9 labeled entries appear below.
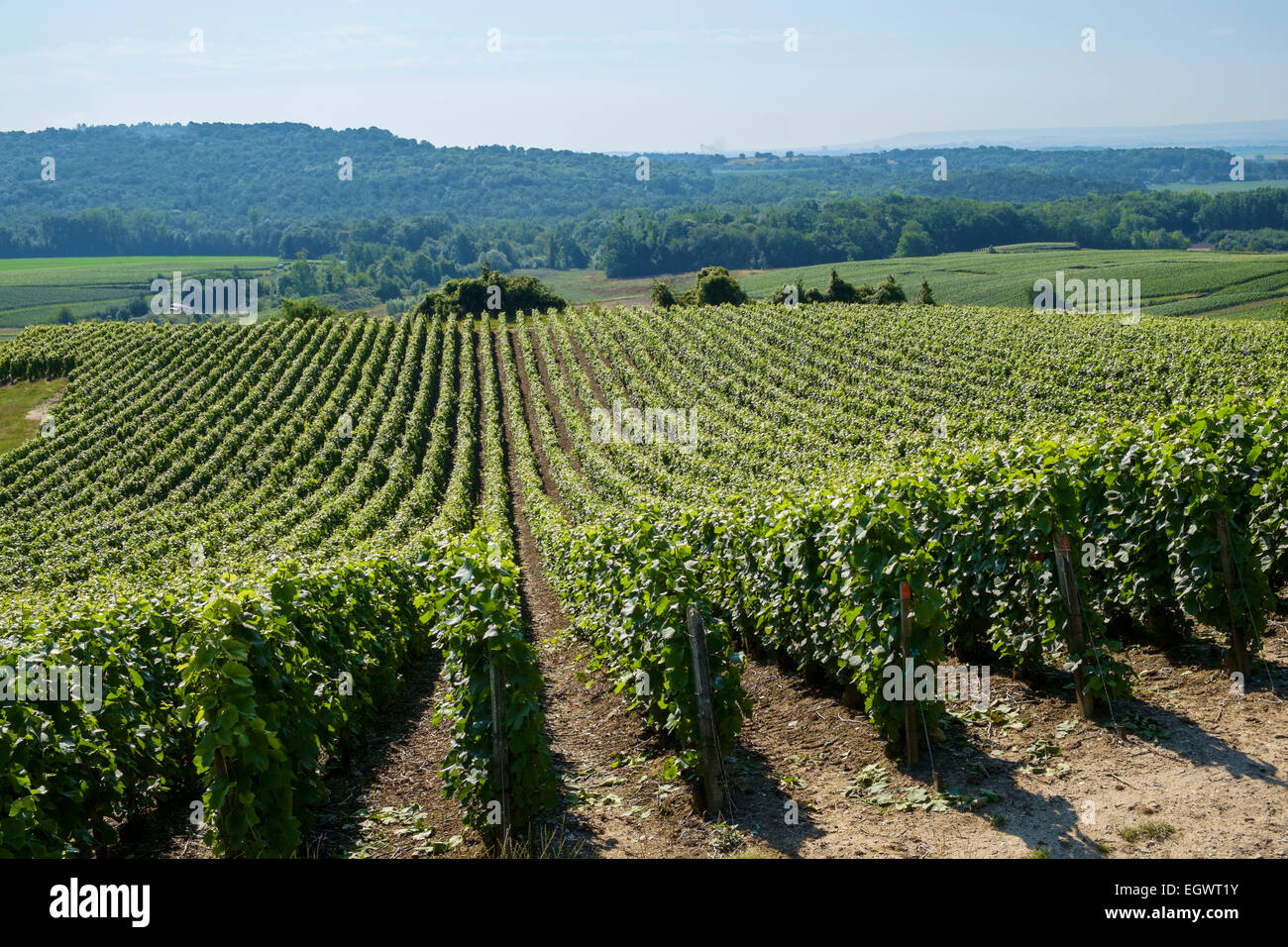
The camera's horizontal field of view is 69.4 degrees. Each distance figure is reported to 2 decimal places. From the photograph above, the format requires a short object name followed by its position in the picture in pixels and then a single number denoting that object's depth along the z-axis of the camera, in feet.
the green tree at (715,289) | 298.35
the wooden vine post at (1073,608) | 28.78
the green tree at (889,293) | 273.95
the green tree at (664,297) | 300.81
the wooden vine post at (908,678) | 27.86
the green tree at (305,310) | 305.94
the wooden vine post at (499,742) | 26.68
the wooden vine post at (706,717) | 26.99
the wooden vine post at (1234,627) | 28.84
